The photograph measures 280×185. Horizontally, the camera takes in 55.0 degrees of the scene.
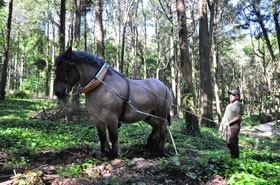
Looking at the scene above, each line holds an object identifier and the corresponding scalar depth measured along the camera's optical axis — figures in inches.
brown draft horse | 188.9
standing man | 220.8
